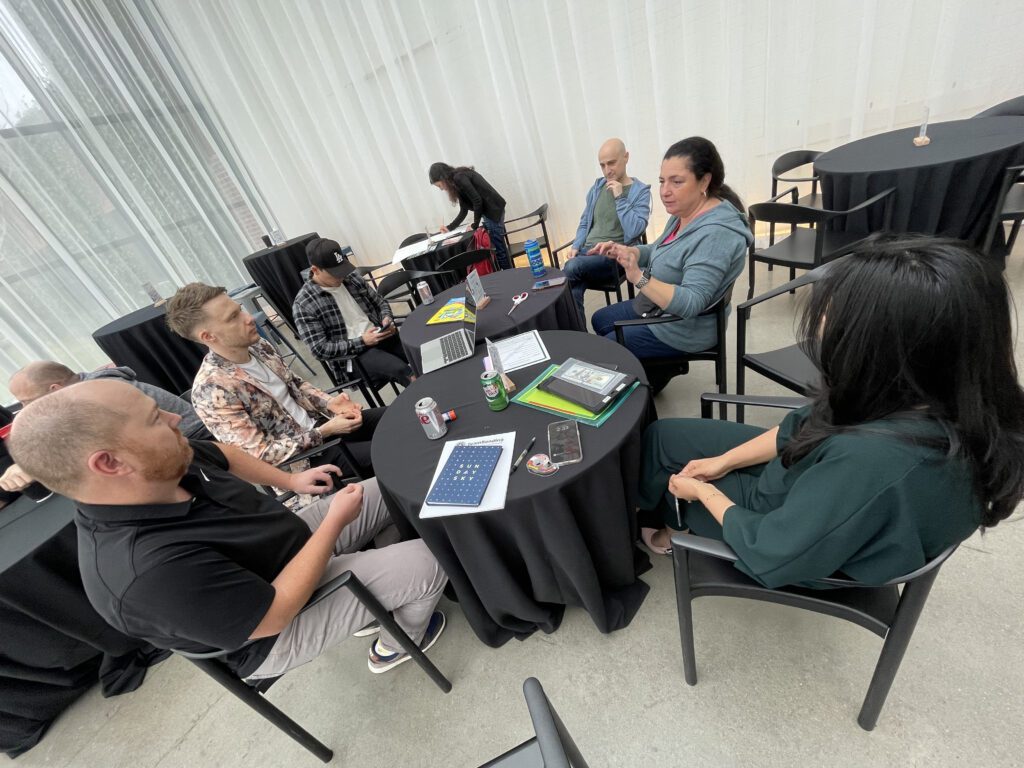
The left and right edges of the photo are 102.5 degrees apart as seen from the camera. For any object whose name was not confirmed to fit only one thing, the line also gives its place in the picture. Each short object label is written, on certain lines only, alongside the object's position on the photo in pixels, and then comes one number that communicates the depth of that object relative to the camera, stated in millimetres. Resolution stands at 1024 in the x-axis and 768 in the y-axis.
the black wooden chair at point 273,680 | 984
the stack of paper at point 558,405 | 1158
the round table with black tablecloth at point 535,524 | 1037
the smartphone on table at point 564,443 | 1046
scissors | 2057
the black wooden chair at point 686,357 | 1683
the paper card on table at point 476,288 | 2098
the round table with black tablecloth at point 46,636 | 1272
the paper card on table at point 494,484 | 1003
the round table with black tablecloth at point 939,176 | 1934
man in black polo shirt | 828
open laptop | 1687
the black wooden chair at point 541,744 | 536
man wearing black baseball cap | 2281
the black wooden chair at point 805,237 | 1858
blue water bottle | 2297
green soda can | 1272
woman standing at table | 3621
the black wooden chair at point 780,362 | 1455
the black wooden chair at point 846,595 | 789
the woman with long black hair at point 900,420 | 627
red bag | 3543
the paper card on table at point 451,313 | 2066
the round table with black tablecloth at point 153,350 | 3043
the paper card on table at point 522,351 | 1522
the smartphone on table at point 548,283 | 2162
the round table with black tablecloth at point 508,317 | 1900
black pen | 1065
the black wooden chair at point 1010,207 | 1880
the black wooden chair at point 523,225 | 3518
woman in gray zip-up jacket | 1629
